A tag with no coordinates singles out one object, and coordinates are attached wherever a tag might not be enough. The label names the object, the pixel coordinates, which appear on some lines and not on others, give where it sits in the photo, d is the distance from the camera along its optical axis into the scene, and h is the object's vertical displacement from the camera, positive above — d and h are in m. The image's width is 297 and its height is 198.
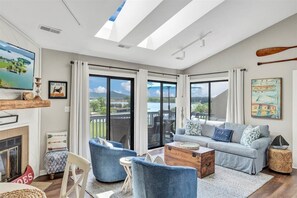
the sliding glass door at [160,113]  5.77 -0.40
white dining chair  1.53 -0.61
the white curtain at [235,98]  4.94 +0.07
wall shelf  2.22 -0.06
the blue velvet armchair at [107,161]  3.23 -1.06
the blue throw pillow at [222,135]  4.54 -0.84
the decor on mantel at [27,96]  2.90 +0.05
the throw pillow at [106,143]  3.43 -0.80
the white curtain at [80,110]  3.93 -0.22
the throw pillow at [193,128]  5.17 -0.76
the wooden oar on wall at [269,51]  3.00 +0.84
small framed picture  3.78 +0.20
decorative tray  3.80 -0.93
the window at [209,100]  5.53 +0.02
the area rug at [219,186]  2.93 -1.46
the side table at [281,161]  3.75 -1.20
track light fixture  4.27 +1.31
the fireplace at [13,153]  2.70 -0.83
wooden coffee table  3.57 -1.16
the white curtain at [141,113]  5.02 -0.35
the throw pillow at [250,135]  4.02 -0.75
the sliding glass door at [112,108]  4.52 -0.22
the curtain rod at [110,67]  4.21 +0.80
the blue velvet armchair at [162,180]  2.11 -0.91
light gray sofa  3.75 -1.04
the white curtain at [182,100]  6.22 +0.01
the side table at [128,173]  2.89 -1.13
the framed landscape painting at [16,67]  2.42 +0.45
